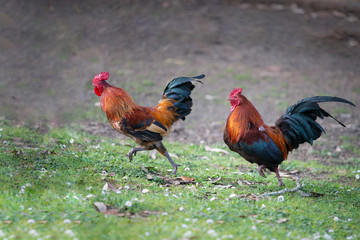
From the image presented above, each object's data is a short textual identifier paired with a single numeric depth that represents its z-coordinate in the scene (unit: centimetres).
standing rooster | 1367
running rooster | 1439
